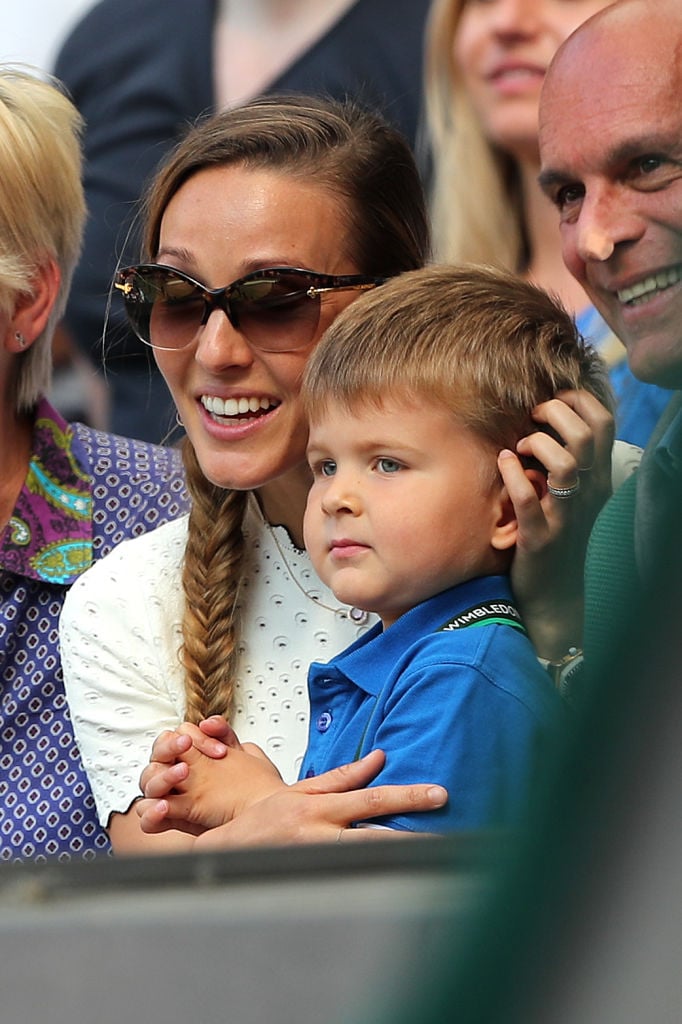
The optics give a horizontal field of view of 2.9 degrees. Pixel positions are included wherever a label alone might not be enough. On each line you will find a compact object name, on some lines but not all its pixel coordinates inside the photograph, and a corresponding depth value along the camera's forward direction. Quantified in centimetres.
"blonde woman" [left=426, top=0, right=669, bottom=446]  819
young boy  752
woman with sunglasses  773
